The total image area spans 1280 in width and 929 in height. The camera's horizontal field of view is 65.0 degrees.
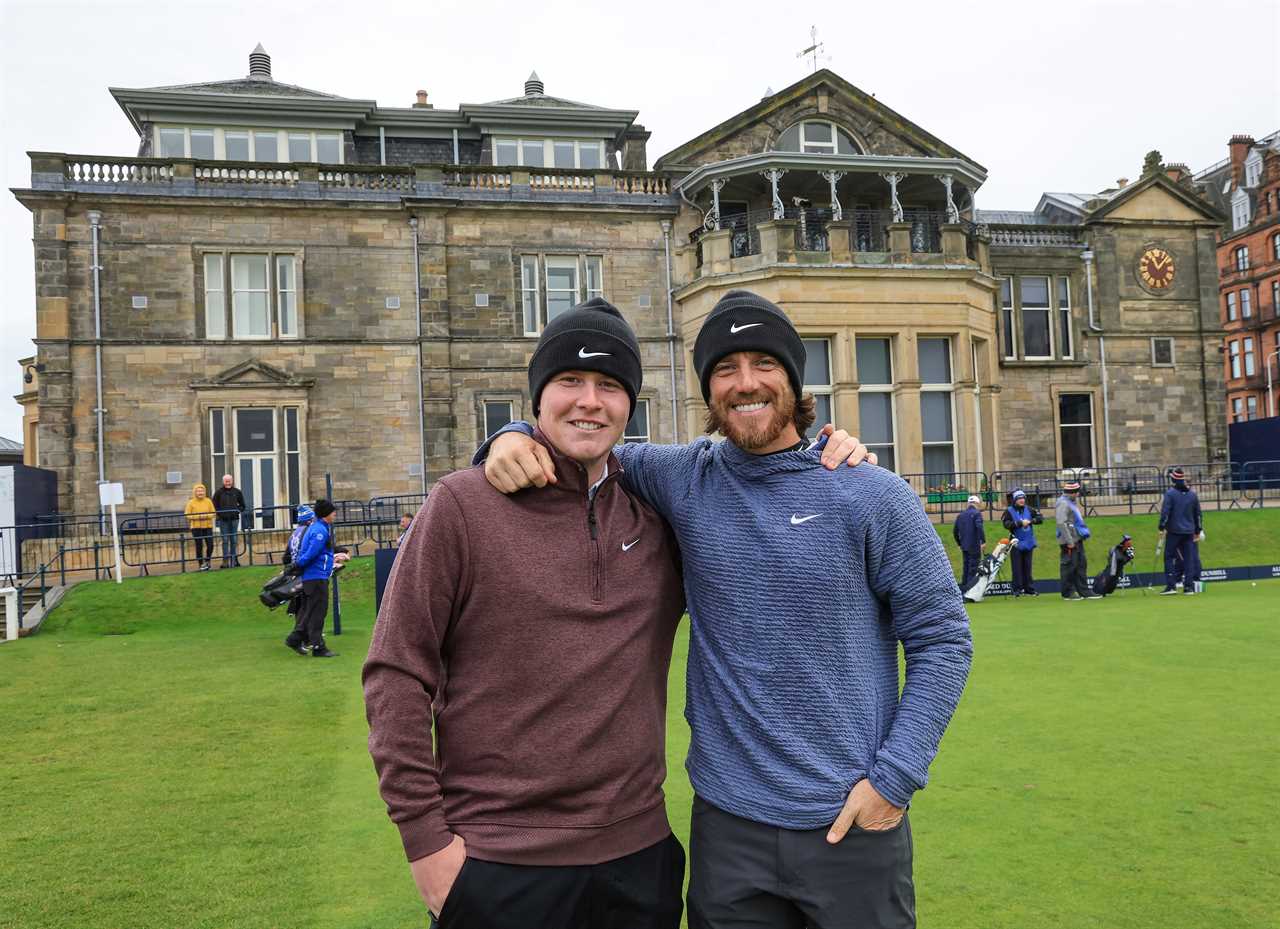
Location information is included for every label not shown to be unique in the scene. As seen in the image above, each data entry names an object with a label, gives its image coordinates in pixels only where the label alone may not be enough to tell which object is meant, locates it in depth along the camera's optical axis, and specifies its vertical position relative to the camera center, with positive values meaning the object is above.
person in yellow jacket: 20.52 -0.52
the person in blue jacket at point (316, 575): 11.77 -1.00
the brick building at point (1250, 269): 60.00 +11.60
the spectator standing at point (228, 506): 21.62 -0.25
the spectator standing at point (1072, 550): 16.20 -1.45
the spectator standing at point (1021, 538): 16.83 -1.25
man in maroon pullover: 2.46 -0.58
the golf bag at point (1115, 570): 16.50 -1.80
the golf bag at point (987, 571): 16.73 -1.75
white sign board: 17.84 +0.09
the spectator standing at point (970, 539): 17.16 -1.24
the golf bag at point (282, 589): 11.76 -1.14
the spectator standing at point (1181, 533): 15.57 -1.17
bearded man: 2.50 -0.51
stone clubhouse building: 23.75 +5.13
